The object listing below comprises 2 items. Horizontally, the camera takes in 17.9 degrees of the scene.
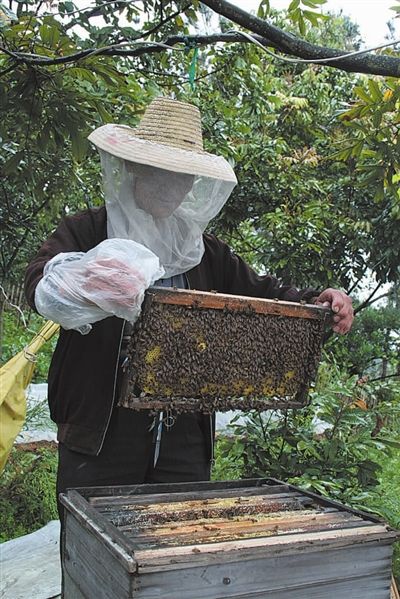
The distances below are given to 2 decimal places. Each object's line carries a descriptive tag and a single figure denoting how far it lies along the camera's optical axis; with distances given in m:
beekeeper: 2.83
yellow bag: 3.01
